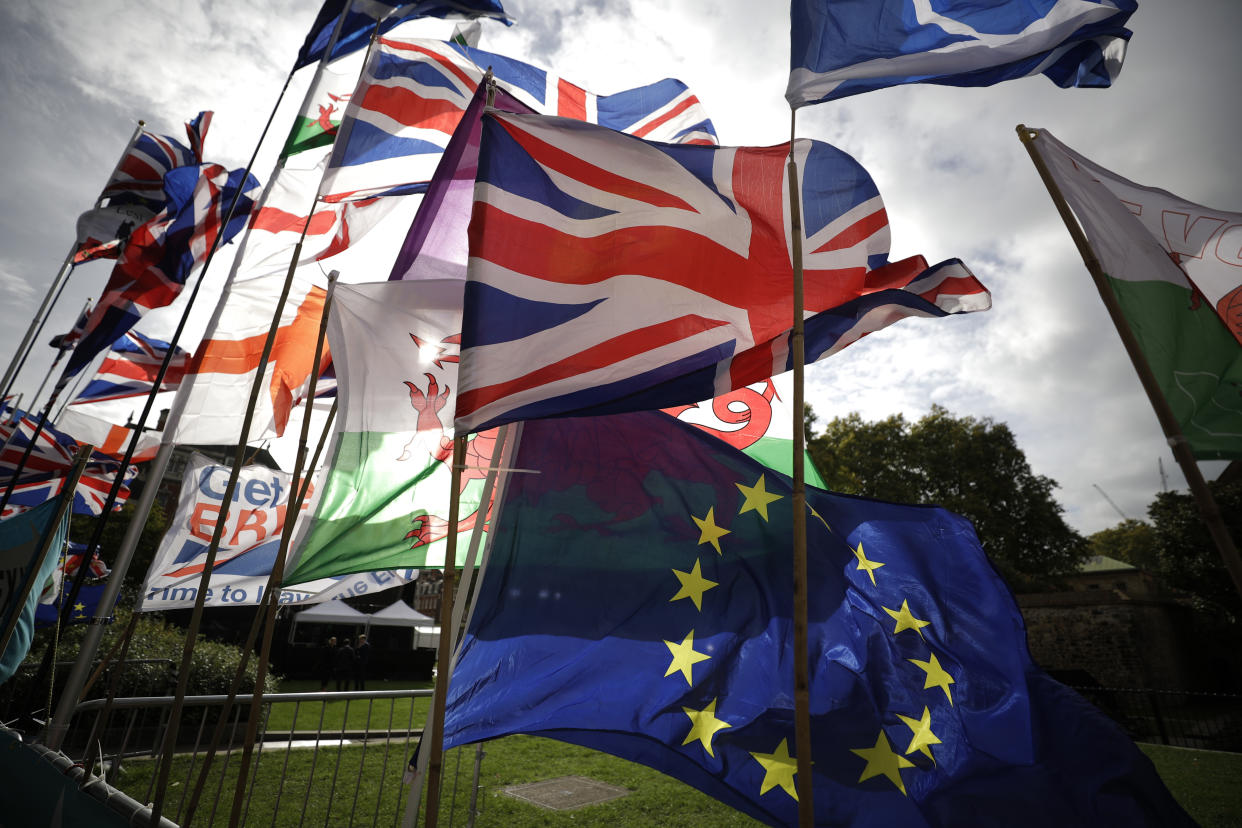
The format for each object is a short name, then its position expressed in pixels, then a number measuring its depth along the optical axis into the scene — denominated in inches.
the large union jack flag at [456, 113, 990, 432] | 125.5
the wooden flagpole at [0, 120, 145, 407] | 344.5
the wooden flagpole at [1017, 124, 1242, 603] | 86.0
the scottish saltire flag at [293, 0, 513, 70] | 241.6
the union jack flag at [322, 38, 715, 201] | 221.5
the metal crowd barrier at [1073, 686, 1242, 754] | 504.1
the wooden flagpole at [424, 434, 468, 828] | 96.6
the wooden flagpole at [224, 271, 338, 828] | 124.4
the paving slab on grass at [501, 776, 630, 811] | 269.4
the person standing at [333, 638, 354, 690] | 638.5
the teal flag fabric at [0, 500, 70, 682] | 199.6
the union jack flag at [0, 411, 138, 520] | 466.3
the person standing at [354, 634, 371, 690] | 663.8
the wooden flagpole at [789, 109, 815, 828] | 83.8
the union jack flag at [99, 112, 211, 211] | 346.3
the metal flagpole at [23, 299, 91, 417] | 487.1
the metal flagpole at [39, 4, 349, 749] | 176.9
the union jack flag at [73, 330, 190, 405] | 415.8
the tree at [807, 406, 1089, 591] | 1141.1
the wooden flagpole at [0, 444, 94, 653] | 192.1
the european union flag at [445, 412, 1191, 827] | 121.0
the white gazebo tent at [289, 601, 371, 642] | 900.0
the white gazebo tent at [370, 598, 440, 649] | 962.7
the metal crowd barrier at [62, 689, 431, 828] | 233.2
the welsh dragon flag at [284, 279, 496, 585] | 175.6
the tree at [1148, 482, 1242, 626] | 790.5
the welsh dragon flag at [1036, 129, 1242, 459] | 112.4
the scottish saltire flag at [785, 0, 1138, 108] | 136.7
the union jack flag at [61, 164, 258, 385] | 264.2
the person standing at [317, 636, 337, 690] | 700.0
